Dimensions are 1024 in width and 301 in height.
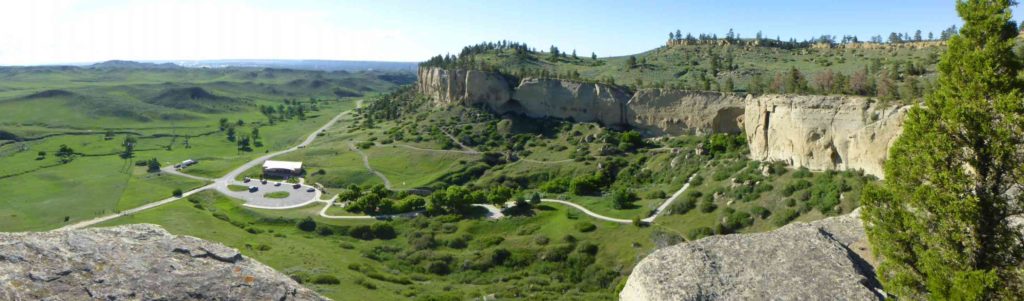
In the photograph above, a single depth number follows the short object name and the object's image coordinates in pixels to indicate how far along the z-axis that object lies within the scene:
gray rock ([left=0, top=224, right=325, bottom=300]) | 9.80
